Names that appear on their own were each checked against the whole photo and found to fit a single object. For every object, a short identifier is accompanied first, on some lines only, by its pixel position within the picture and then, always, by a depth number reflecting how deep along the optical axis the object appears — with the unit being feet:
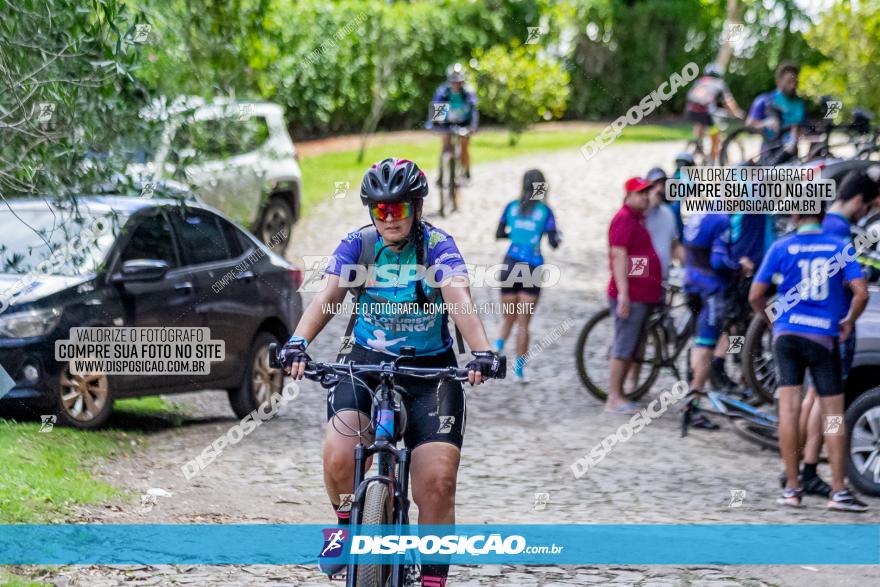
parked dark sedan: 32.86
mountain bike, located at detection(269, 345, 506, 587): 18.61
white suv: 56.29
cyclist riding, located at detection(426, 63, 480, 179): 72.59
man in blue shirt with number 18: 30.37
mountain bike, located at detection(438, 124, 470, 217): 72.66
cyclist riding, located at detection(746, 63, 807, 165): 58.59
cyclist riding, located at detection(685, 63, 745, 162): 73.15
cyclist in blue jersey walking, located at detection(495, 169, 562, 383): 43.70
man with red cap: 40.45
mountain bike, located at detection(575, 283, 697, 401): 42.19
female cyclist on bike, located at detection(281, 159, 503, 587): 20.10
